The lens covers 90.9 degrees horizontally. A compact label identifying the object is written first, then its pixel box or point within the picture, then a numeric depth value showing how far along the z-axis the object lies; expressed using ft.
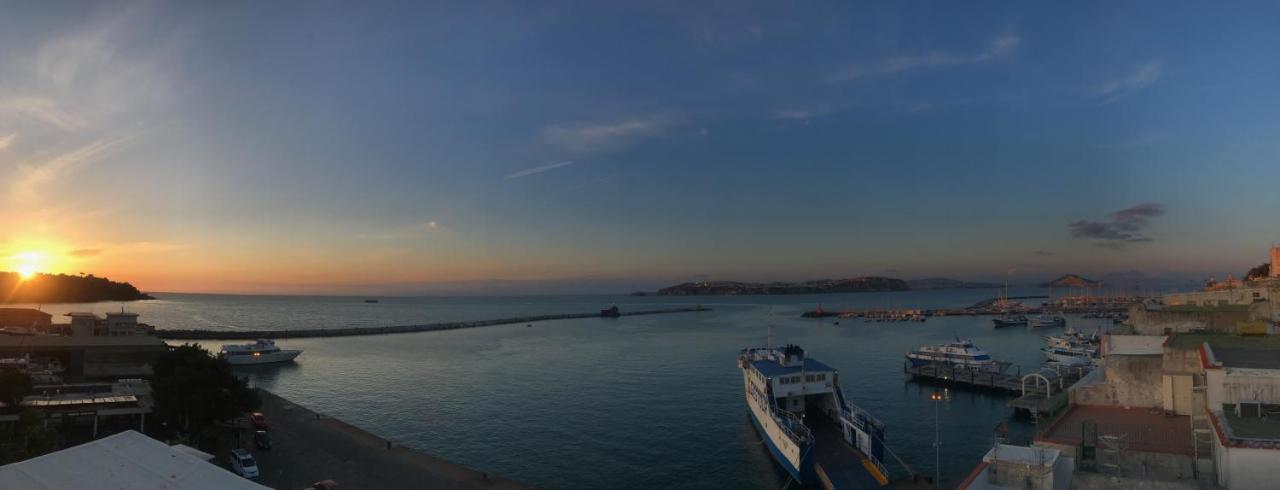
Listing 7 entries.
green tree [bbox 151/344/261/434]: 99.86
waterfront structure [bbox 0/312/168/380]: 164.02
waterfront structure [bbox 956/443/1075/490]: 52.65
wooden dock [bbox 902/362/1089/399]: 168.45
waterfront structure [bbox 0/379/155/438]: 99.60
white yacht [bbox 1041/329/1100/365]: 214.07
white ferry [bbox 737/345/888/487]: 93.50
